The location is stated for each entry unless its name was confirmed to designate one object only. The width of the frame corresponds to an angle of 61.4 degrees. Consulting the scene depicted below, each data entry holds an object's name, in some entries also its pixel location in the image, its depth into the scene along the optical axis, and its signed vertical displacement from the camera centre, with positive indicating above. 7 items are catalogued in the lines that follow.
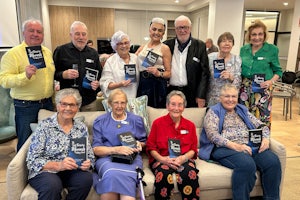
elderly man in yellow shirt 2.02 -0.24
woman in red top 1.83 -0.78
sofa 1.64 -0.92
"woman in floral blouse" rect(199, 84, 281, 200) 1.92 -0.79
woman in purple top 1.68 -0.73
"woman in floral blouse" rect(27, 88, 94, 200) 1.64 -0.73
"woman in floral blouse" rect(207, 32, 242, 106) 2.33 -0.17
